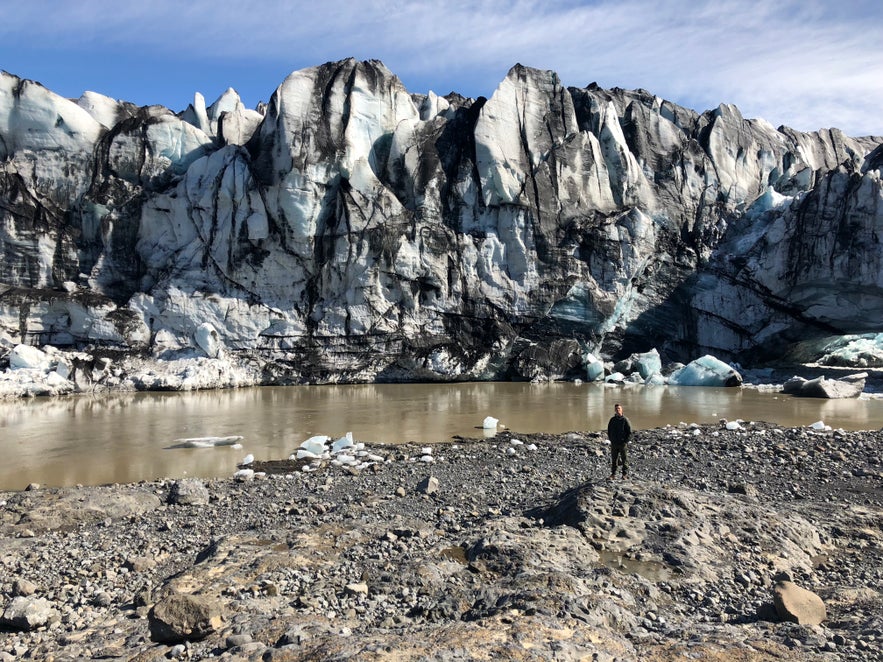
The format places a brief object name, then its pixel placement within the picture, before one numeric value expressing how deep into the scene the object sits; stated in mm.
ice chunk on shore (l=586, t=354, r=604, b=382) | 30047
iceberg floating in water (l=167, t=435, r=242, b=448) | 13836
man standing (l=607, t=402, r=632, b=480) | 8469
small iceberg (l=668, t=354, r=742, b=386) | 26141
